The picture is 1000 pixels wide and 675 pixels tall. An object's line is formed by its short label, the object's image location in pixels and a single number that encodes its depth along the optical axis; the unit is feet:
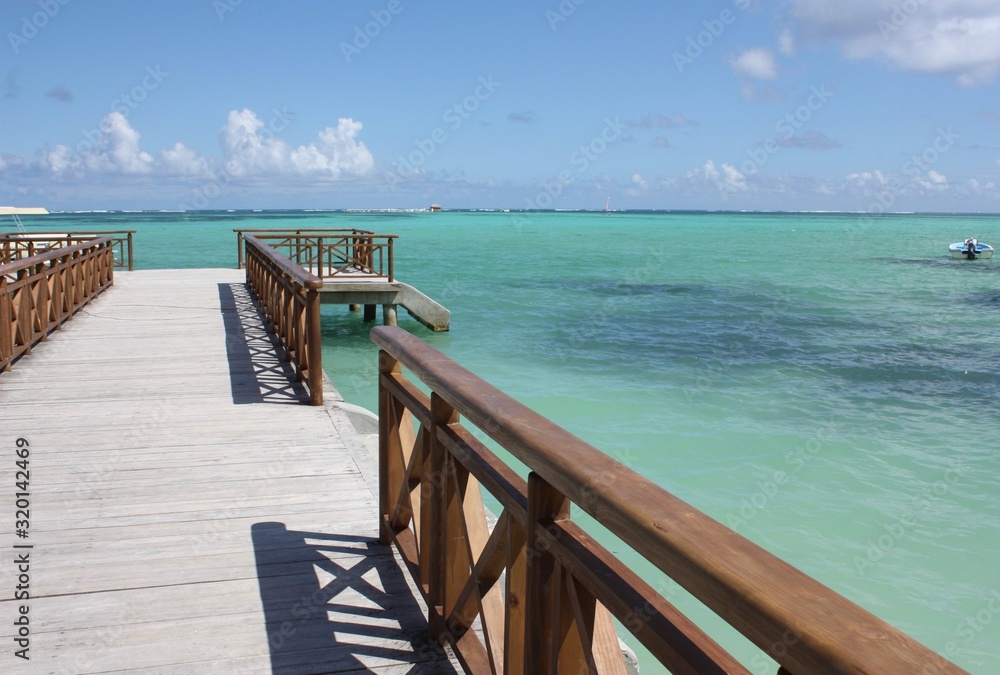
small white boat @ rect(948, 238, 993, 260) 136.26
